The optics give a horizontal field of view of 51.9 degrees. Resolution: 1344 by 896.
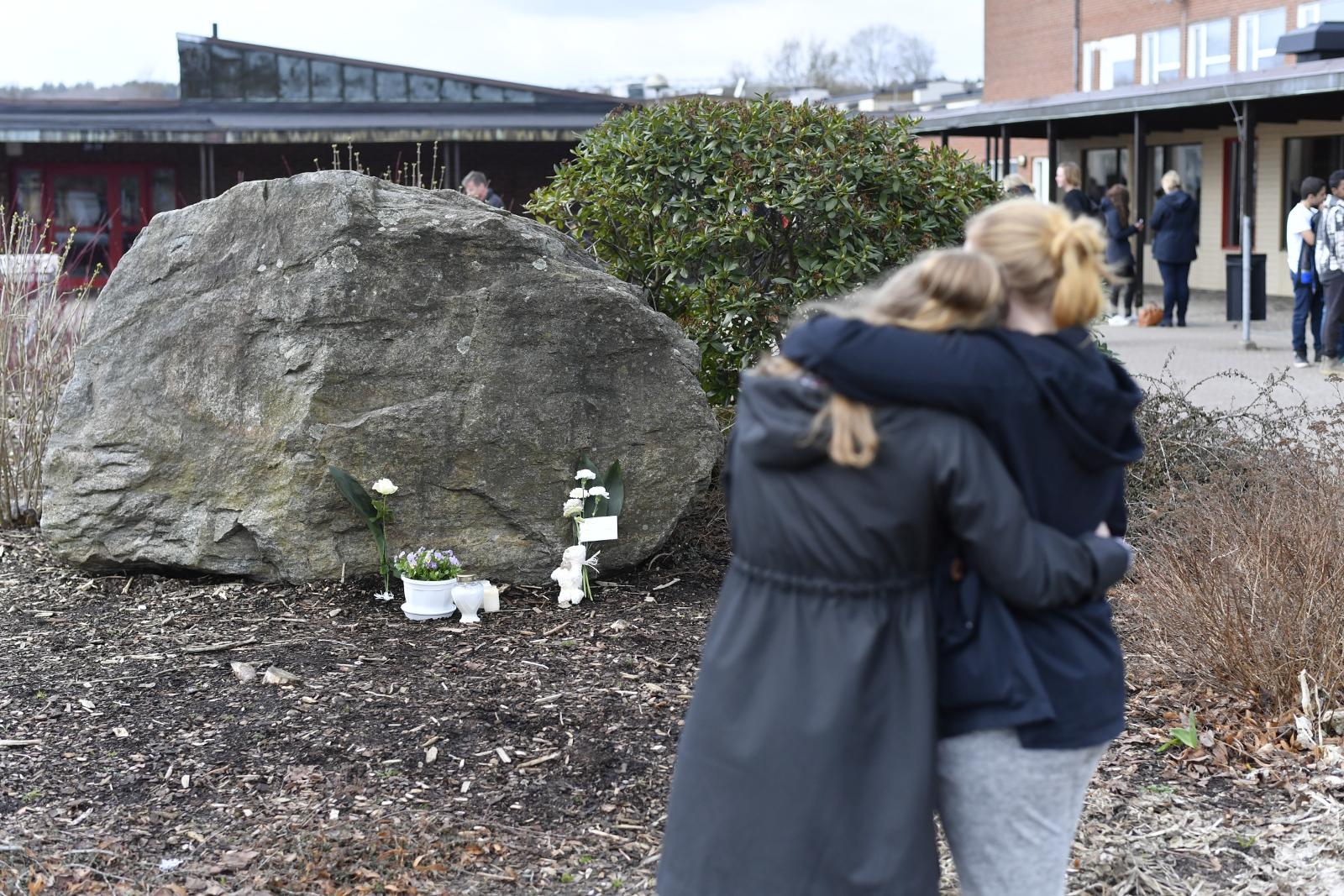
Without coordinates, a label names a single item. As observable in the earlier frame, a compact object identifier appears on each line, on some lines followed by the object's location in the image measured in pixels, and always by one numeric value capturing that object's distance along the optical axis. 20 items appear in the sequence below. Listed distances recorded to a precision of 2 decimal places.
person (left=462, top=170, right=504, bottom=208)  11.95
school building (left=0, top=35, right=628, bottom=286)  23.64
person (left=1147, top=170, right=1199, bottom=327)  15.94
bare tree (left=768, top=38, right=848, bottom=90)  83.75
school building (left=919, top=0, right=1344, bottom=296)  18.14
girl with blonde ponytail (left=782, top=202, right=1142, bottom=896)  2.05
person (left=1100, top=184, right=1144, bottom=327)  16.39
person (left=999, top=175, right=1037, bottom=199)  12.83
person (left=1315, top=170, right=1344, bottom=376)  11.89
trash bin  15.38
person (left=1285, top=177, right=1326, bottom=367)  12.70
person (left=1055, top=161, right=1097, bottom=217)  15.15
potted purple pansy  5.20
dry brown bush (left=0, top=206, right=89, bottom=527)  7.01
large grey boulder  5.47
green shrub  6.33
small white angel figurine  5.38
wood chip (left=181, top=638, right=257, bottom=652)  4.96
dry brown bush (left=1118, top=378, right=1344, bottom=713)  4.26
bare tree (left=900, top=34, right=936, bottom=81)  86.50
